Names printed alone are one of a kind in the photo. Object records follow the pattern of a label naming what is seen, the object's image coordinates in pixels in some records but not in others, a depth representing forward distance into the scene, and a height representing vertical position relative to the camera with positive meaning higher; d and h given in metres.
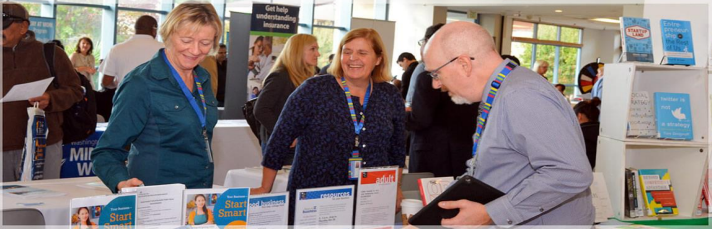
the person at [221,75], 8.63 -0.29
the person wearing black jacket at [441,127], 4.02 -0.35
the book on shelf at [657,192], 3.66 -0.59
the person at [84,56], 10.71 -0.21
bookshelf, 3.54 -0.32
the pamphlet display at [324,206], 2.12 -0.45
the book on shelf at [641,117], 3.61 -0.20
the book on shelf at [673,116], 3.63 -0.19
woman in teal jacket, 2.18 -0.21
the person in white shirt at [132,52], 5.59 -0.05
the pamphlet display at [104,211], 1.71 -0.40
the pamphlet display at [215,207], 1.88 -0.41
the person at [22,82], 3.29 -0.21
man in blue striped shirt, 1.73 -0.17
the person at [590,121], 4.52 -0.31
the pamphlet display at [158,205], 1.82 -0.40
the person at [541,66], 12.27 +0.07
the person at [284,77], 3.90 -0.12
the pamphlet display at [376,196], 2.39 -0.46
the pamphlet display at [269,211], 1.98 -0.44
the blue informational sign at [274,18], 8.23 +0.41
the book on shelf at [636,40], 3.60 +0.18
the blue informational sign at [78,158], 4.67 -0.75
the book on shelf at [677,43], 3.66 +0.18
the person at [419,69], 4.06 -0.04
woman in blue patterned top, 2.84 -0.27
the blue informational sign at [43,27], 7.67 +0.13
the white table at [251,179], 3.69 -0.66
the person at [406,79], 6.80 -0.16
